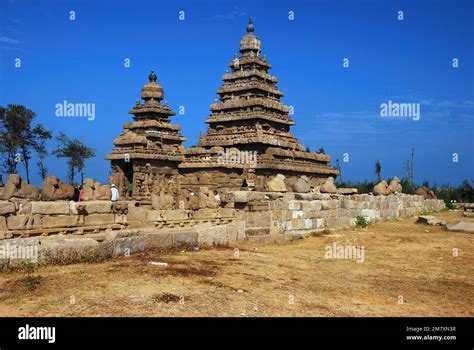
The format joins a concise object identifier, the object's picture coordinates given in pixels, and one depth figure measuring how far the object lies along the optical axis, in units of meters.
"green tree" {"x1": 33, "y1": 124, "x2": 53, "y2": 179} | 39.81
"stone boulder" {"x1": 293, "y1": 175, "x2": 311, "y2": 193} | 16.19
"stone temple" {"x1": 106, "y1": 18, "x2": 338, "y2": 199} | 28.36
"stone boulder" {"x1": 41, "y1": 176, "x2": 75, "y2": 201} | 10.39
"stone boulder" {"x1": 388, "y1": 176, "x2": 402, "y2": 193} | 25.26
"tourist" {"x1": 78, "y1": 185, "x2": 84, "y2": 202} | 11.39
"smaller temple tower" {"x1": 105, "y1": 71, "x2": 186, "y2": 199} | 29.98
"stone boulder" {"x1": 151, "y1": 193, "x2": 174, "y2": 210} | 12.93
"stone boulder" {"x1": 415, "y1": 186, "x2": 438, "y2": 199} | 30.17
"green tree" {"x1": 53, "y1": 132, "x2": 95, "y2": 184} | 46.72
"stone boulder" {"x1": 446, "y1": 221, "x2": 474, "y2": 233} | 15.84
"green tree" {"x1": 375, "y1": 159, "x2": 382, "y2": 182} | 43.17
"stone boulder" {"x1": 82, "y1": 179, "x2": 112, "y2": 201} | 11.69
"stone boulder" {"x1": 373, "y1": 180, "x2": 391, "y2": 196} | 22.66
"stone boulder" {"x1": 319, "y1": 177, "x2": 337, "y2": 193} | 18.22
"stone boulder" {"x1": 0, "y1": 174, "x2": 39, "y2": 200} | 9.77
